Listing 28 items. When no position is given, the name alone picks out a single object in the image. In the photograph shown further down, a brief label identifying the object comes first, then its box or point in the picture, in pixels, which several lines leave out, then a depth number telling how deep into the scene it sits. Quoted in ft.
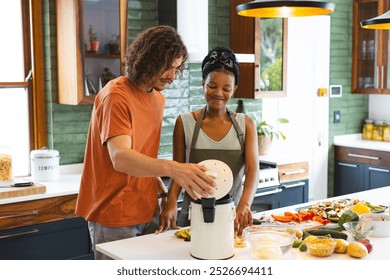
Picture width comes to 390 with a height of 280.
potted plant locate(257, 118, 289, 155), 16.60
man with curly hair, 7.61
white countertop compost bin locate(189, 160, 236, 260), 6.67
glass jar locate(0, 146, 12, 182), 11.82
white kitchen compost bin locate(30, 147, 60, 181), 12.79
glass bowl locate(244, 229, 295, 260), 6.84
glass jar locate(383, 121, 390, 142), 19.12
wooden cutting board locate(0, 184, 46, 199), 11.14
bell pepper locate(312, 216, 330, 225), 8.50
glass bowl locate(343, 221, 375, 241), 7.57
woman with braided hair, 8.68
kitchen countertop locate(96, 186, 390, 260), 7.02
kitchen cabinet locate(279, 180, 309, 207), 15.76
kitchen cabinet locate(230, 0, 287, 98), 15.70
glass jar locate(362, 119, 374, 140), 19.87
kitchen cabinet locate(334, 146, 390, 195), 17.66
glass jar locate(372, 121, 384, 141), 19.43
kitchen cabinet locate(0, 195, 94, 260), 11.23
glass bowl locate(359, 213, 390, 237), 7.85
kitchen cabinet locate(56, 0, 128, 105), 12.53
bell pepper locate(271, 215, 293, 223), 8.45
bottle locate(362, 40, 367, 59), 19.32
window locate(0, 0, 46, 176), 13.26
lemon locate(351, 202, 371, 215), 8.83
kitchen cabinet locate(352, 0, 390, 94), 18.54
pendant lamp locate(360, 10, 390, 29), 9.97
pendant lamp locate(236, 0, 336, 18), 8.07
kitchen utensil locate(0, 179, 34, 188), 11.59
